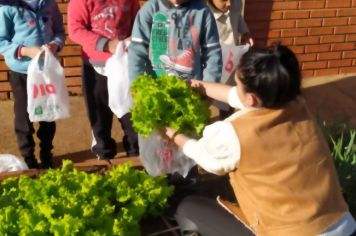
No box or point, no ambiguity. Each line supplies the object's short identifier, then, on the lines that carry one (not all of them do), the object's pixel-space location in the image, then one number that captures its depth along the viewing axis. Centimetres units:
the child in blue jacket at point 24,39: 421
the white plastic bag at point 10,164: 412
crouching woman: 281
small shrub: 367
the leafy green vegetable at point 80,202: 298
